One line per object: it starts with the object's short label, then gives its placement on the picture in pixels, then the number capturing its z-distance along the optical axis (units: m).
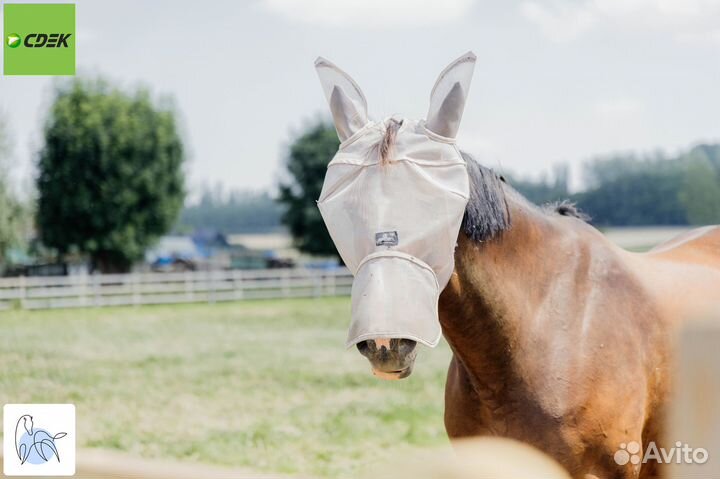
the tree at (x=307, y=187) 33.38
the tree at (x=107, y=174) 25.23
